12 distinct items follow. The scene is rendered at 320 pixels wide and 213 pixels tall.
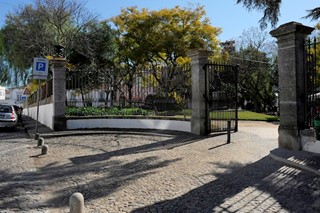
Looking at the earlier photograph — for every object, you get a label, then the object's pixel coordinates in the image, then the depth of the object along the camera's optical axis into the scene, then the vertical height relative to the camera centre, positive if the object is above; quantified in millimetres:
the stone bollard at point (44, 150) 8438 -1194
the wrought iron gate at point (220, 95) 11492 +435
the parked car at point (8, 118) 15671 -561
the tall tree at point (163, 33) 28719 +7104
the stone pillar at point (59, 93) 14109 +664
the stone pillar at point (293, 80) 7875 +686
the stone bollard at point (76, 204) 3490 -1118
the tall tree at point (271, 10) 8789 +2801
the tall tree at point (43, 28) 24359 +6643
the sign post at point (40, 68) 11302 +1485
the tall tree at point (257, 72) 34469 +3870
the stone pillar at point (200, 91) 11336 +568
